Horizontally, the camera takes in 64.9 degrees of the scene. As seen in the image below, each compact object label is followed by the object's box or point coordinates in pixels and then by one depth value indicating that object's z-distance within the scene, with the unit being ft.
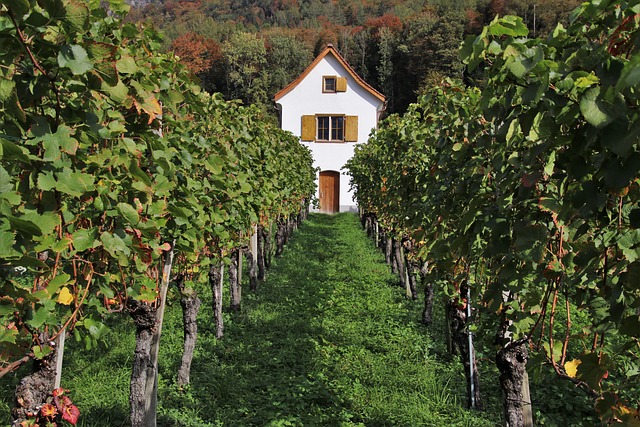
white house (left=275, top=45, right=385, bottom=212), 84.58
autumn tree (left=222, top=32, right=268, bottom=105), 159.63
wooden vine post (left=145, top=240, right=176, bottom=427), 11.71
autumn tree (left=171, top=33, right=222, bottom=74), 168.96
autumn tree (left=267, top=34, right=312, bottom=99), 173.78
